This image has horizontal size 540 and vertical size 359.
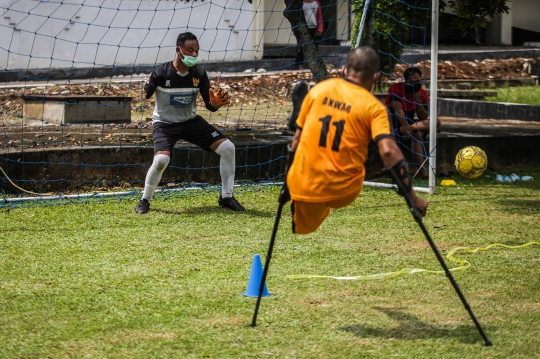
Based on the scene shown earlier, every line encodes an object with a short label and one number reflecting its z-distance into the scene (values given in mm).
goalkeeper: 17859
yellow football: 22094
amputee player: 9727
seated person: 23219
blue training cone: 11570
